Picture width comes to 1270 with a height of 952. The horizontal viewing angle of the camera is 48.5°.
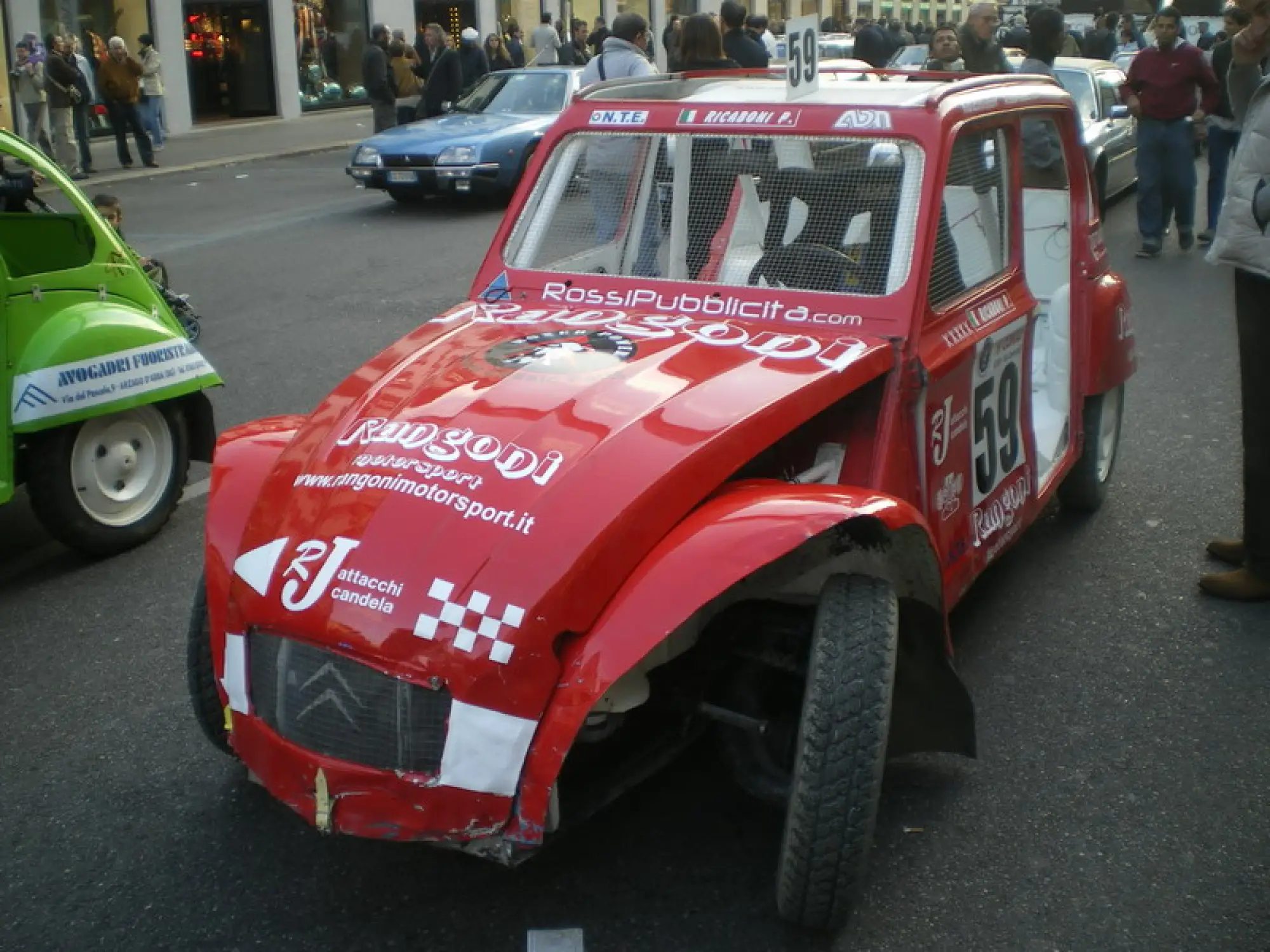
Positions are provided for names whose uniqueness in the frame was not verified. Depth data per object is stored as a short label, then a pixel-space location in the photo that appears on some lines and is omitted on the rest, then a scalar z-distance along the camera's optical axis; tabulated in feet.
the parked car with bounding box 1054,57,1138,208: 42.88
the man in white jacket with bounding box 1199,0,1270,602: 14.26
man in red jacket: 35.45
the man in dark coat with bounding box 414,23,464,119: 57.93
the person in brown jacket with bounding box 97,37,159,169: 60.75
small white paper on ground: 9.62
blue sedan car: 46.65
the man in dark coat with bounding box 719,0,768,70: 34.78
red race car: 8.96
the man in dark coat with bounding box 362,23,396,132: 61.72
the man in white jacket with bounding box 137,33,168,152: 67.36
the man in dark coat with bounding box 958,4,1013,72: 36.91
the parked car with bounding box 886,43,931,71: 65.72
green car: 16.33
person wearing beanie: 62.03
